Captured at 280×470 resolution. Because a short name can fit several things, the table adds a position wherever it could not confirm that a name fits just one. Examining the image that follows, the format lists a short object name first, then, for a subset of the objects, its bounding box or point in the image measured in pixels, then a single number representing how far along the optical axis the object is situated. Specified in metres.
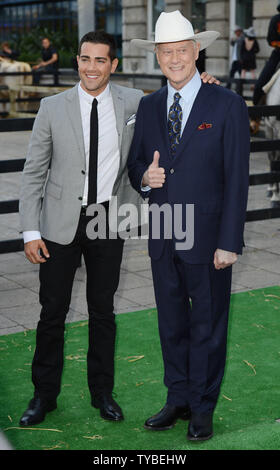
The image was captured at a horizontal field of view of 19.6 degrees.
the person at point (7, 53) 32.81
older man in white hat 4.28
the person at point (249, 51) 24.73
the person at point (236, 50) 24.84
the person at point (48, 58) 30.11
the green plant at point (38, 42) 44.03
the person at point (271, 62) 11.93
